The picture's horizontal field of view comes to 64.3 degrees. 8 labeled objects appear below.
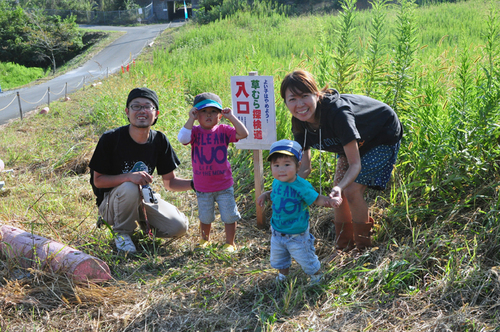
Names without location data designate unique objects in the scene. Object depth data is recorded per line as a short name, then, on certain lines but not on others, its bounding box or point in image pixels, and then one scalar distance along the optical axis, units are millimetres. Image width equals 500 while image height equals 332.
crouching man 2865
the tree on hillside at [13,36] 27625
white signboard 3100
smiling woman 2264
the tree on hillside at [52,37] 26594
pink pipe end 2479
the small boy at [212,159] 2838
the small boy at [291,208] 2250
